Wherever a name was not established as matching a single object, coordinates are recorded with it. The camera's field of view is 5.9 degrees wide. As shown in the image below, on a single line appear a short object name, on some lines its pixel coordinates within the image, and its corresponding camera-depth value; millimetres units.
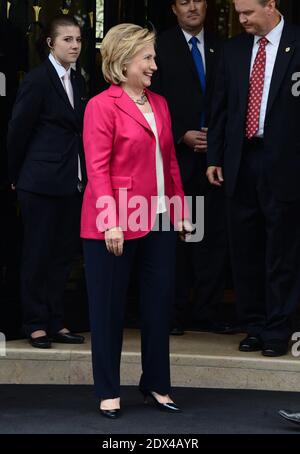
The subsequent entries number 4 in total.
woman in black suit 15588
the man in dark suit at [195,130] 16181
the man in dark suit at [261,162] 15142
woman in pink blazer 13333
